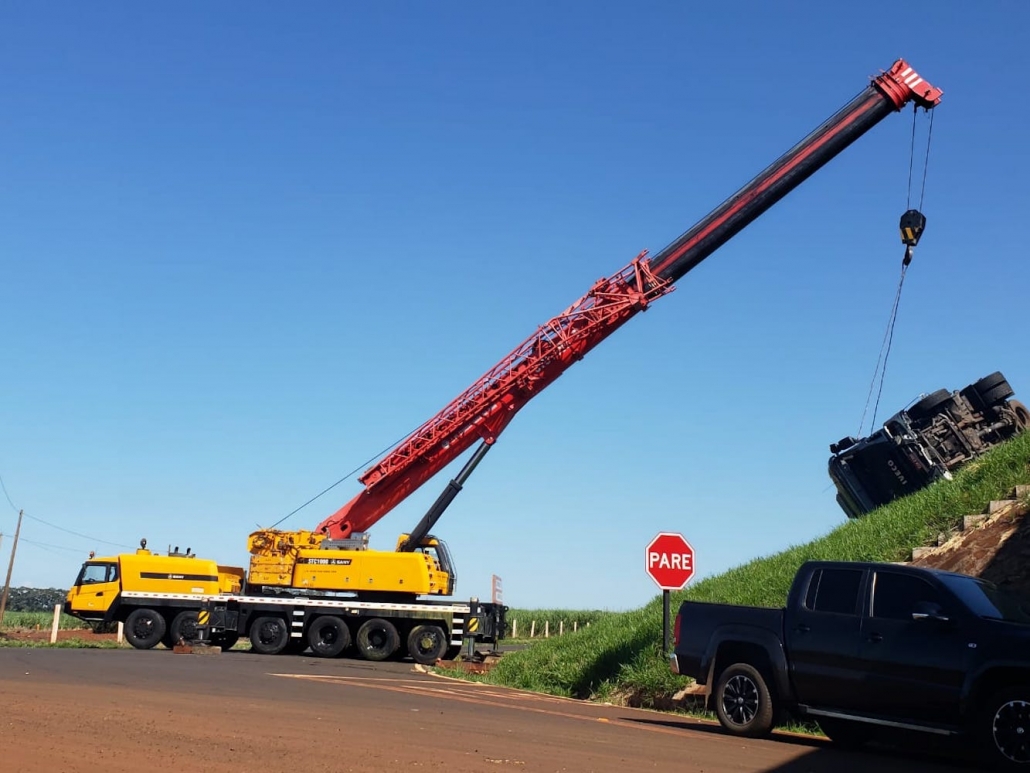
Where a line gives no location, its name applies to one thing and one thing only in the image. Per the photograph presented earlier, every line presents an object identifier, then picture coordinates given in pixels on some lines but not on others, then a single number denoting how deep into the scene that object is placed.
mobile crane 23.12
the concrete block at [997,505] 16.19
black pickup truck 9.26
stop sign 15.20
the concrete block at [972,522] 16.12
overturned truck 21.95
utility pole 47.33
